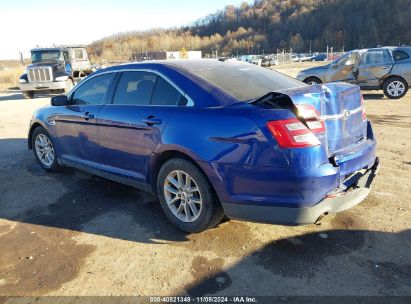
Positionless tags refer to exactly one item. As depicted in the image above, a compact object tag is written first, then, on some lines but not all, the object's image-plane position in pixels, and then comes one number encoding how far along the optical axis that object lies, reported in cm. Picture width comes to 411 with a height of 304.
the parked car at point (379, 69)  1253
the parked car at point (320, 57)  6637
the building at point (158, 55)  4122
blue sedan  311
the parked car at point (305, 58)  7063
